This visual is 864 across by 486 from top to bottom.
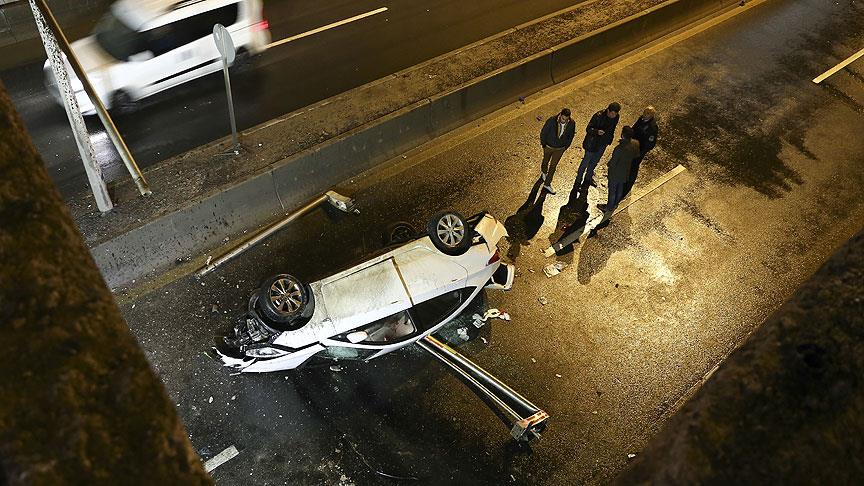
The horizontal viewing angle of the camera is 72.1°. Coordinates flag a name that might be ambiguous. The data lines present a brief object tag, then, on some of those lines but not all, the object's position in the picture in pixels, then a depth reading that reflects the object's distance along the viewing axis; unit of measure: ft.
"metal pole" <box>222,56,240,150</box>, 27.02
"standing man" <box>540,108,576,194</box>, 30.40
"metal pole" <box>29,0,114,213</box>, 22.63
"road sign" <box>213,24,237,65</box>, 25.78
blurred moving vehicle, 33.65
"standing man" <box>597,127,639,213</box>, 29.37
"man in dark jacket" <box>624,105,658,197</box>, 30.42
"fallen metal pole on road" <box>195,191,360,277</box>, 28.37
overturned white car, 22.89
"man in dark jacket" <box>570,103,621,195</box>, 30.78
